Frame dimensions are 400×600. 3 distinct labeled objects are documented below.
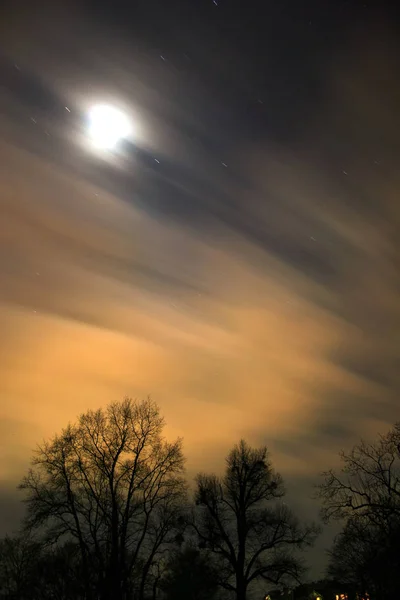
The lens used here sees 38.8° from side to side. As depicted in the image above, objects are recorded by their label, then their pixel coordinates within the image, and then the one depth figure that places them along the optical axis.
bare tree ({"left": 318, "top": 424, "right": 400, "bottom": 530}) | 23.67
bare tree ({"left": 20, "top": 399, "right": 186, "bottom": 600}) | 30.84
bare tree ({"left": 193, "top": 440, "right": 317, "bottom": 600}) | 37.09
